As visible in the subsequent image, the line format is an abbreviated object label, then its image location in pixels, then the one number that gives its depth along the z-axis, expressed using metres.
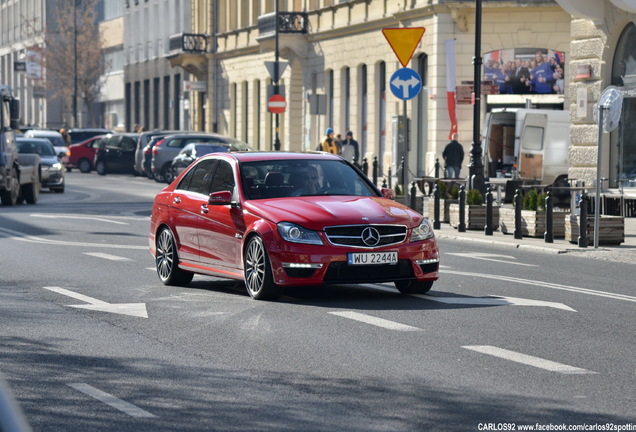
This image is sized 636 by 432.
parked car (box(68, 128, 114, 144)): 70.81
